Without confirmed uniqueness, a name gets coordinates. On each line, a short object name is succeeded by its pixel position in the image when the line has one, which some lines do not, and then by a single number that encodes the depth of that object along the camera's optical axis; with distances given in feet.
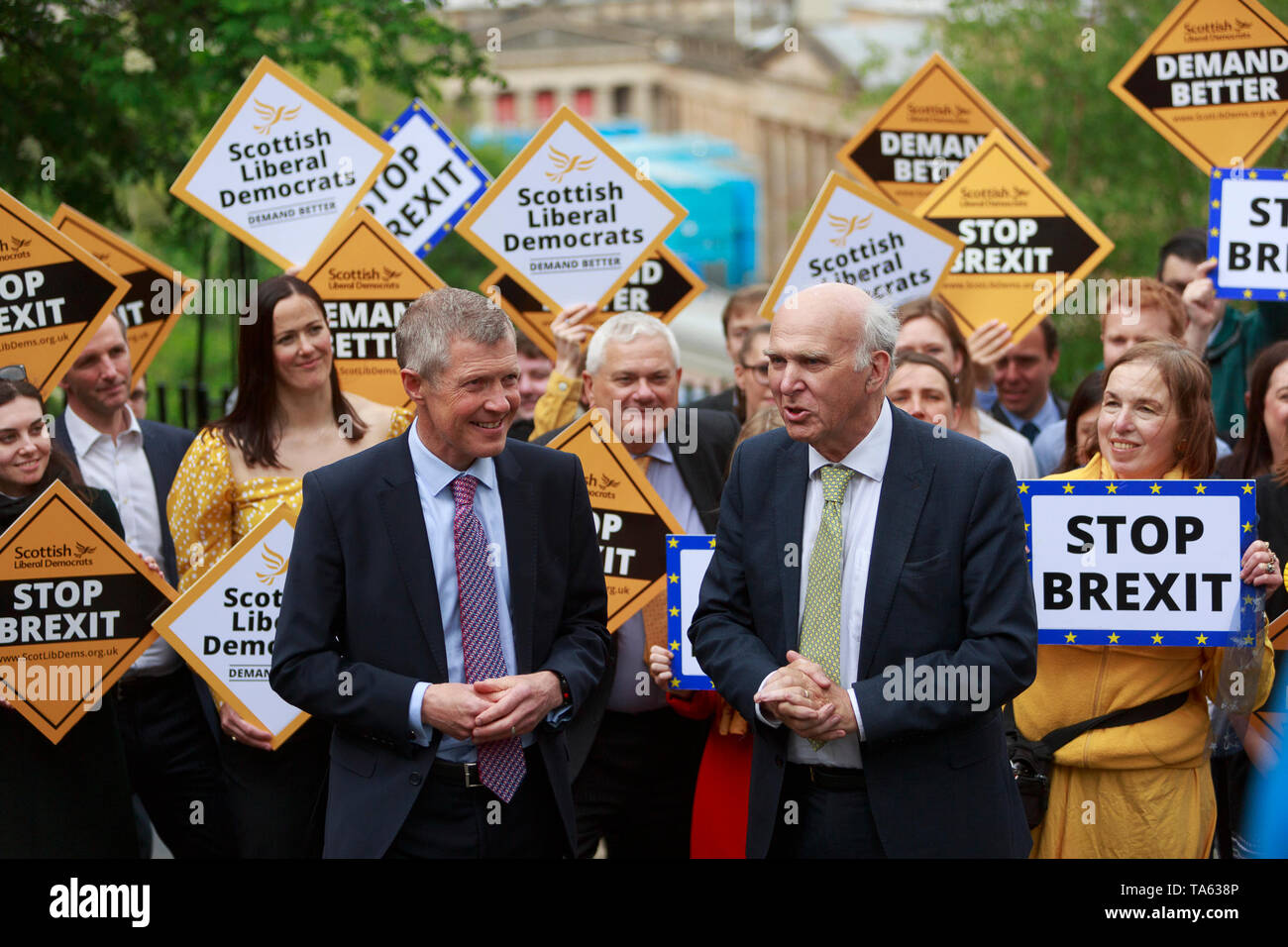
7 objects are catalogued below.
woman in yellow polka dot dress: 18.28
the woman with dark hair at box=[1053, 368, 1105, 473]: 20.40
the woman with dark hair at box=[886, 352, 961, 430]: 20.33
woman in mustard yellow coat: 16.98
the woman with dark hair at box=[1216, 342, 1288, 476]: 19.33
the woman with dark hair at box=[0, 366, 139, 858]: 18.11
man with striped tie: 13.89
